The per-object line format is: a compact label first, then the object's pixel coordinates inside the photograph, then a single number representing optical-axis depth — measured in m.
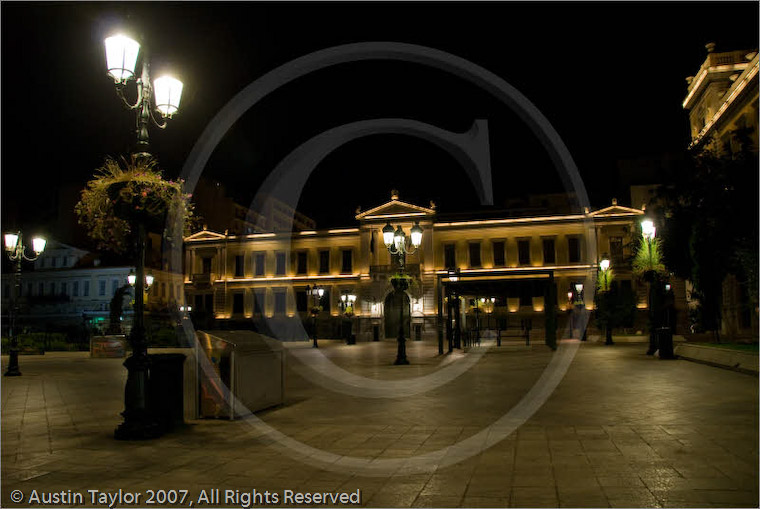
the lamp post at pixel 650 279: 17.92
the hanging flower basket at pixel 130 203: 6.95
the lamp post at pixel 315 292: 31.31
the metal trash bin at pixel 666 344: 17.53
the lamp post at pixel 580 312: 37.87
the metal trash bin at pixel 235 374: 7.59
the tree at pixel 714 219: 17.21
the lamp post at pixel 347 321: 36.19
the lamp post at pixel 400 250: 17.00
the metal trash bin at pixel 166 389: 6.97
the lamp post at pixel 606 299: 27.06
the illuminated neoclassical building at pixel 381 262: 50.62
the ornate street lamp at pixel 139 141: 6.50
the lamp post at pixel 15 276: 15.12
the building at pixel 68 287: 56.06
